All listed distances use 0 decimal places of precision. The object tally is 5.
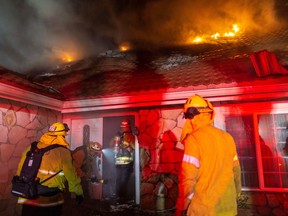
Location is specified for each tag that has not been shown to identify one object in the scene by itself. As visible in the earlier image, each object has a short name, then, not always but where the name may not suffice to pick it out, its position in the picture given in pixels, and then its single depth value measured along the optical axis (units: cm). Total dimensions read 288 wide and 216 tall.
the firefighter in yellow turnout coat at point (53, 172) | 385
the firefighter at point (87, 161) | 814
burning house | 462
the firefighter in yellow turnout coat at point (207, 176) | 258
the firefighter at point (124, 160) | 782
